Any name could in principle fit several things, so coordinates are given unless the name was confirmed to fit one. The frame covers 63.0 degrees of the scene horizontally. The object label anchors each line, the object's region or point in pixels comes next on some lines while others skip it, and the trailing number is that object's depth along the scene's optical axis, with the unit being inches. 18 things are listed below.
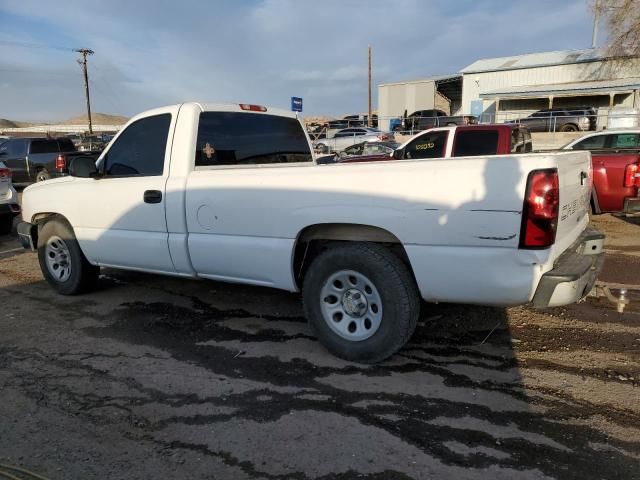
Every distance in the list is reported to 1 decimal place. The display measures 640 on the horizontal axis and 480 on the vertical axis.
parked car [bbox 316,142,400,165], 743.7
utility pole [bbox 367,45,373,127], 1667.1
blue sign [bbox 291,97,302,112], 667.9
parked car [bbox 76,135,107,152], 1349.9
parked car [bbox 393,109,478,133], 1137.7
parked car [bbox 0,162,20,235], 366.3
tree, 931.3
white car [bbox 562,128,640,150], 389.7
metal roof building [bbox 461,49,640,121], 1296.8
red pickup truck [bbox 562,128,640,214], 321.7
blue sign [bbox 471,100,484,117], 1544.3
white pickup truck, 125.5
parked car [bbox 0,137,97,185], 693.4
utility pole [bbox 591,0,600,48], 962.1
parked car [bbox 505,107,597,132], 1027.9
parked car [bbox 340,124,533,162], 338.0
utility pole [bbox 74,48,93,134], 2226.9
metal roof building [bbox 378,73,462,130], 1825.8
